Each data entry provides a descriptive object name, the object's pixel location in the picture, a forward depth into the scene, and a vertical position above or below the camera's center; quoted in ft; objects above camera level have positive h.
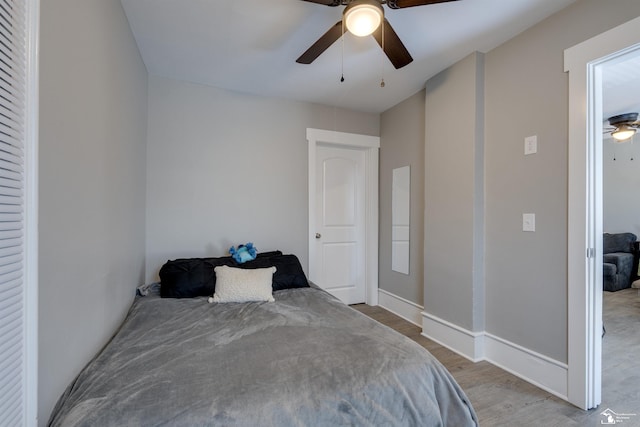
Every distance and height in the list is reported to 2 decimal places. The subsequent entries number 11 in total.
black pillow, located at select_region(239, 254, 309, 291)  8.31 -1.64
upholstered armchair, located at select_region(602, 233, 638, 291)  14.07 -2.15
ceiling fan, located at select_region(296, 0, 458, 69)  4.80 +3.40
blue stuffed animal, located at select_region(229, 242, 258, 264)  8.85 -1.16
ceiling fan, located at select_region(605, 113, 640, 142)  11.83 +3.87
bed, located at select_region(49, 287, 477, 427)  3.30 -2.10
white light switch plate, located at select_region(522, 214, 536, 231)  6.79 -0.14
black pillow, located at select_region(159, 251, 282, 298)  7.49 -1.68
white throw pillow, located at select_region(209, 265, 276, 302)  7.09 -1.72
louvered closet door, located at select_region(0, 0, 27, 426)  2.56 +0.03
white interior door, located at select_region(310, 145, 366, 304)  11.85 -0.28
